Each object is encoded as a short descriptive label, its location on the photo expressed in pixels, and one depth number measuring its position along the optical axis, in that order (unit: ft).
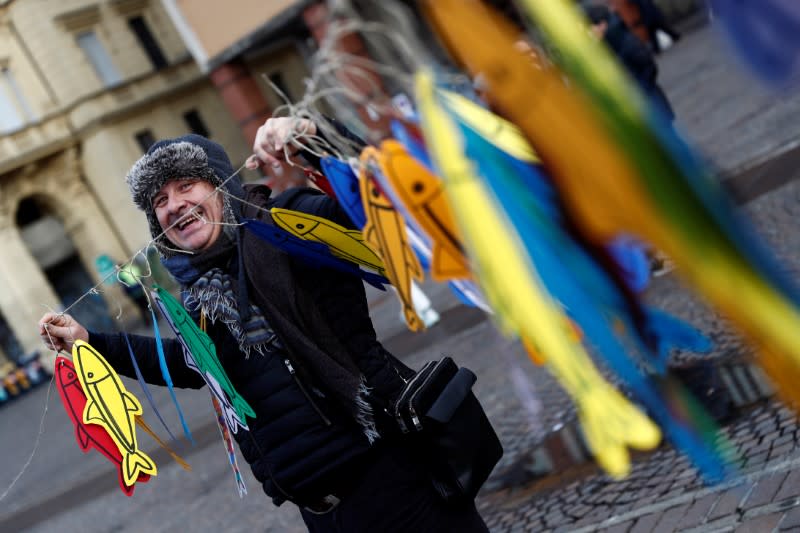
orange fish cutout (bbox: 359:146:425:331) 6.31
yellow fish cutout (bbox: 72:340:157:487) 9.27
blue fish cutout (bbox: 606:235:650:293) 4.80
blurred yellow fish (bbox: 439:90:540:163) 4.99
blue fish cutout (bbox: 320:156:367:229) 7.37
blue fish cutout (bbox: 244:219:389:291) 8.38
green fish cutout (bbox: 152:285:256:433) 8.83
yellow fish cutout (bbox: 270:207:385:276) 8.27
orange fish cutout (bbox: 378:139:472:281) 5.48
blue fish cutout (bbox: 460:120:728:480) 4.91
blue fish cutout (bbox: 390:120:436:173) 5.66
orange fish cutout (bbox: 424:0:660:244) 4.42
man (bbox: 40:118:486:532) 8.73
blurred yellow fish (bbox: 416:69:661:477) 4.89
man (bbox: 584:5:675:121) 20.24
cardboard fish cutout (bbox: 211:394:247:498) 9.81
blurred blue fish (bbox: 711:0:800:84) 4.34
